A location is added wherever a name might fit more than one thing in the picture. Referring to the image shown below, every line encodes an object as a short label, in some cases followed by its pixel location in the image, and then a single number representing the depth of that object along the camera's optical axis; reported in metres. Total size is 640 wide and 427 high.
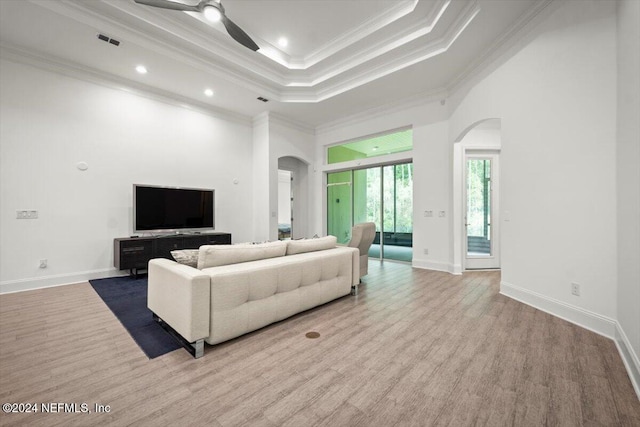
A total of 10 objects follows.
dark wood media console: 4.40
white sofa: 2.10
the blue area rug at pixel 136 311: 2.31
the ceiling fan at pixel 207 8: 2.84
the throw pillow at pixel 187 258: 2.45
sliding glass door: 6.47
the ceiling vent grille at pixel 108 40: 3.66
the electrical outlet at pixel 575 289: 2.75
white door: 5.22
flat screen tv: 4.83
